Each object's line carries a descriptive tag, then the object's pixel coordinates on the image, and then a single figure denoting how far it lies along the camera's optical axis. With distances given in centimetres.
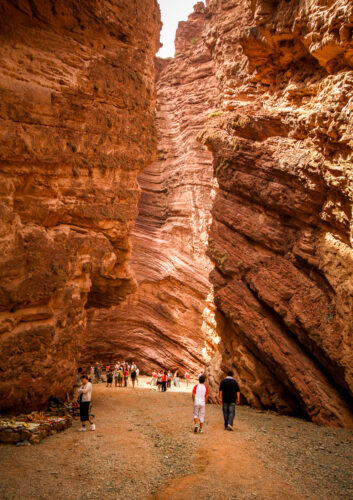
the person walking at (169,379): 2084
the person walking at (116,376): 1845
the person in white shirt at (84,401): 784
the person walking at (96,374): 2046
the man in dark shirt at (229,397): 780
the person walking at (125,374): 1877
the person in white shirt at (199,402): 743
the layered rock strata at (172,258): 2464
